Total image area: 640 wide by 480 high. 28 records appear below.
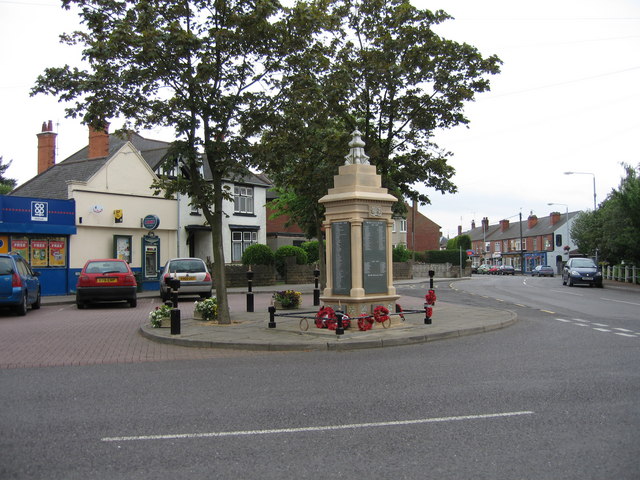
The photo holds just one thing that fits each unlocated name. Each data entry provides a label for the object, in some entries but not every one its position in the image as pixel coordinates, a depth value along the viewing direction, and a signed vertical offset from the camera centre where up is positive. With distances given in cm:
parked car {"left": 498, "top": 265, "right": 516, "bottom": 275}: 7944 -167
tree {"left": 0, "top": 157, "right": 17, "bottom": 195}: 5732 +842
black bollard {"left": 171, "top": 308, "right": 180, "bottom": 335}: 1190 -118
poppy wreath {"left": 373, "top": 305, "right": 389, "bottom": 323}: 1225 -113
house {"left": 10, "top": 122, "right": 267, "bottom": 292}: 2812 +276
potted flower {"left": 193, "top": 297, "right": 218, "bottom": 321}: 1439 -114
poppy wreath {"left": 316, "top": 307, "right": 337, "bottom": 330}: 1215 -116
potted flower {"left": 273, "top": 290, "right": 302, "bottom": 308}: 1792 -115
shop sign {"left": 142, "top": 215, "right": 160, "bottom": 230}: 3056 +212
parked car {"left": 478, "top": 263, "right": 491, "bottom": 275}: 8131 -153
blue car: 1634 -52
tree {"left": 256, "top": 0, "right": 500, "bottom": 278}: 1587 +453
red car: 1917 -61
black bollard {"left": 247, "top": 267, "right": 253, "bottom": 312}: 1739 -113
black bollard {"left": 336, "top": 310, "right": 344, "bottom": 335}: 1123 -123
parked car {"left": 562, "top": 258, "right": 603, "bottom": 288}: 3402 -96
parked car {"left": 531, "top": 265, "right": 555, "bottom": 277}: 7019 -168
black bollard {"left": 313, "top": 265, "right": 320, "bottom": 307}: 1907 -115
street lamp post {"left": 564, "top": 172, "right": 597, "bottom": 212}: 4619 +518
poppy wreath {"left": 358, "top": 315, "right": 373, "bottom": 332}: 1205 -131
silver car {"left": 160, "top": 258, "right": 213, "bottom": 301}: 2214 -47
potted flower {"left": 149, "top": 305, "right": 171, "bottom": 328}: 1323 -120
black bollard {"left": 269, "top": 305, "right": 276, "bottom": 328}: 1270 -125
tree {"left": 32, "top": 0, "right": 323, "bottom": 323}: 1220 +414
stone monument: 1252 +41
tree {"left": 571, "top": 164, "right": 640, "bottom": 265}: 3281 +178
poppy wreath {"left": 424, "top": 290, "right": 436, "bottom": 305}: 1427 -94
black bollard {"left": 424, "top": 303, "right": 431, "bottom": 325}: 1327 -136
